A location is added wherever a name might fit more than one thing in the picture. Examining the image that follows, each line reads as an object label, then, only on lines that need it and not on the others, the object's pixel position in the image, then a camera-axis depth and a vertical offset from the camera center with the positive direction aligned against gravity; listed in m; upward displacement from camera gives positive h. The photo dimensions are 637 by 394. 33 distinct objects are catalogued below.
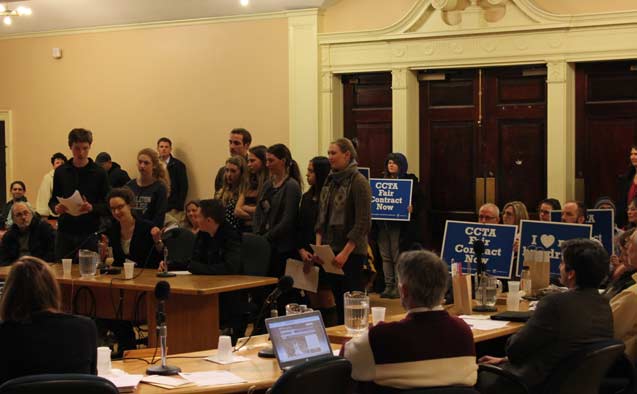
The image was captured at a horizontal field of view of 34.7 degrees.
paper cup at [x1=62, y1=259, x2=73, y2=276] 6.71 -0.53
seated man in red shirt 3.59 -0.58
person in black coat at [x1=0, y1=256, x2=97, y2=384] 3.49 -0.51
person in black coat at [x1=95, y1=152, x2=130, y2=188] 10.62 +0.14
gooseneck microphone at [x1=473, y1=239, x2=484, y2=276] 5.48 -0.38
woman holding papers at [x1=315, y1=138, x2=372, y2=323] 6.71 -0.23
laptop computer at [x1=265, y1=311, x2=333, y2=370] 3.91 -0.61
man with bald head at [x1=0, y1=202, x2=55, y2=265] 7.67 -0.40
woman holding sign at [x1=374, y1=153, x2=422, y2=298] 9.38 -0.47
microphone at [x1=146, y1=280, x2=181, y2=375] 3.94 -0.65
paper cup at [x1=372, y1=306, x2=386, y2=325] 4.71 -0.61
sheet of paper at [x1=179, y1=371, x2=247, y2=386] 3.82 -0.74
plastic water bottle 5.80 -0.58
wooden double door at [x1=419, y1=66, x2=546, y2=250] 9.52 +0.39
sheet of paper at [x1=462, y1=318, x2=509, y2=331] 4.87 -0.70
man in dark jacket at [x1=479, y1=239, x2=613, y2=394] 4.24 -0.60
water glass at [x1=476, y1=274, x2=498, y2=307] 5.46 -0.59
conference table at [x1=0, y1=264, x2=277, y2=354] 5.99 -0.71
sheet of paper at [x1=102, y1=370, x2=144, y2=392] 3.72 -0.73
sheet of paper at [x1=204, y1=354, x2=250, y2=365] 4.20 -0.73
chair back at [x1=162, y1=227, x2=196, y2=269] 7.07 -0.43
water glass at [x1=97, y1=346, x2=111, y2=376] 3.94 -0.69
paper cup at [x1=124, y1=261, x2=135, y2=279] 6.34 -0.53
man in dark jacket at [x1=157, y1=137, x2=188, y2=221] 10.92 +0.05
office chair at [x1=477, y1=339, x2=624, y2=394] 4.09 -0.78
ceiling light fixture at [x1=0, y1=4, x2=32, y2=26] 11.40 +1.95
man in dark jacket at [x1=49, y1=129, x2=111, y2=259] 7.42 -0.07
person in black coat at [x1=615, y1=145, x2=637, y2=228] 8.43 -0.09
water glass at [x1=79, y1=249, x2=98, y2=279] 6.52 -0.50
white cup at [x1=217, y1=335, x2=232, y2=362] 4.22 -0.69
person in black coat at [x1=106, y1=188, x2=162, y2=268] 6.92 -0.35
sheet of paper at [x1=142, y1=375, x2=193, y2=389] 3.75 -0.74
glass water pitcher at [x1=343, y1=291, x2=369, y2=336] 4.68 -0.60
